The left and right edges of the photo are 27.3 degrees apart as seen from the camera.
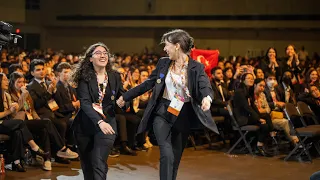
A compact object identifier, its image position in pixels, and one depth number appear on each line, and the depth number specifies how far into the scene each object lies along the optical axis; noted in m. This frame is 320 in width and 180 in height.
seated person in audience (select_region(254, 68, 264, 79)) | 13.04
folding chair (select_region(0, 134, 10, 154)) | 8.57
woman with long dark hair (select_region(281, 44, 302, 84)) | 13.91
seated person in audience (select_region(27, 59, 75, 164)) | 9.28
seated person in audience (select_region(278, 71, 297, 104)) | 12.24
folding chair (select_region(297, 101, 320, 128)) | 10.99
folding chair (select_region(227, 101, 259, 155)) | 10.70
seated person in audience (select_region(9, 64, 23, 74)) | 11.57
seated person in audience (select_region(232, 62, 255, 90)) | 12.67
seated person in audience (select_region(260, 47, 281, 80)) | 13.45
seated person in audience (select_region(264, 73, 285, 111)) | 11.71
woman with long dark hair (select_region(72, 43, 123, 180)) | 6.39
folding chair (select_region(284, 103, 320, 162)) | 10.16
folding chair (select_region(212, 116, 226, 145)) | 11.56
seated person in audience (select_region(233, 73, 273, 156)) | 10.80
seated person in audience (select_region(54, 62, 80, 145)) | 9.54
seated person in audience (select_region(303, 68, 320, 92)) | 12.44
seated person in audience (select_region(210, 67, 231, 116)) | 11.80
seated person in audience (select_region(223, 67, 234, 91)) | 13.43
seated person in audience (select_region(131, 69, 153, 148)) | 11.01
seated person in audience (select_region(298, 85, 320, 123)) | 11.92
